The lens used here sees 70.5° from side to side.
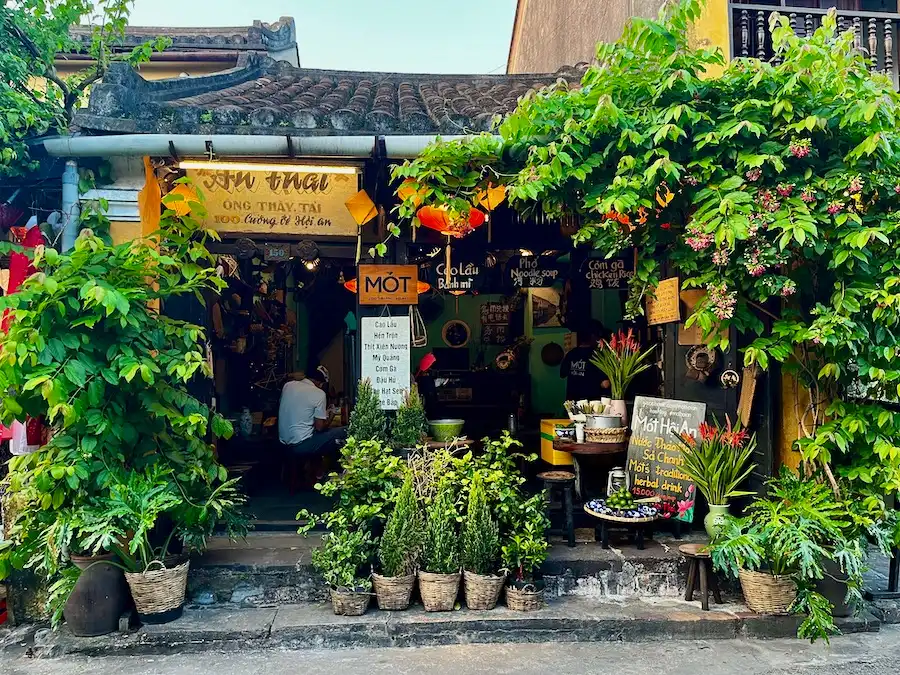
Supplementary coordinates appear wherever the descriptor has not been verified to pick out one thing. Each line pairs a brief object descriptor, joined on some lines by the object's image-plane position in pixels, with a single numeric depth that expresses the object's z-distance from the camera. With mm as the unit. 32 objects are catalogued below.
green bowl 6918
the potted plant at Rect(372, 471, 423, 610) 5332
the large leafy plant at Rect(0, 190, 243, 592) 4820
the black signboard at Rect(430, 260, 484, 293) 7816
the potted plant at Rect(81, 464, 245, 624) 4930
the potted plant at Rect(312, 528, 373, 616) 5289
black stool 6262
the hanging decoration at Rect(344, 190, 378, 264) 6527
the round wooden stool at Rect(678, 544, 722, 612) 5457
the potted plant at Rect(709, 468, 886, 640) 4887
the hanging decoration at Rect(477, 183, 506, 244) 6387
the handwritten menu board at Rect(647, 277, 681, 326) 6813
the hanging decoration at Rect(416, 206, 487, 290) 6297
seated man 8539
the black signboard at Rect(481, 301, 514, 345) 13180
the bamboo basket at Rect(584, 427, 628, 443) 6895
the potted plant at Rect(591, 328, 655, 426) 7047
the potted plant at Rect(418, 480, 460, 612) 5293
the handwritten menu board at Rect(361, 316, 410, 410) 6836
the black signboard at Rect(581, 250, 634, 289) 8023
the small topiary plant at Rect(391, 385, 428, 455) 6469
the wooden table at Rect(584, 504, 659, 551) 5984
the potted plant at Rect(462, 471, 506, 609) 5316
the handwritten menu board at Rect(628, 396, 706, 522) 6496
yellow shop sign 6832
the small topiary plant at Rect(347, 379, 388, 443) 6387
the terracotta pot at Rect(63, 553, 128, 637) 4984
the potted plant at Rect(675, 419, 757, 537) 5688
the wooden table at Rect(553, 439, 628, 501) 6762
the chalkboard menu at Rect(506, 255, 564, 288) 8266
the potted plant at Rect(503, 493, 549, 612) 5328
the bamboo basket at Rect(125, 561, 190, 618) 5090
